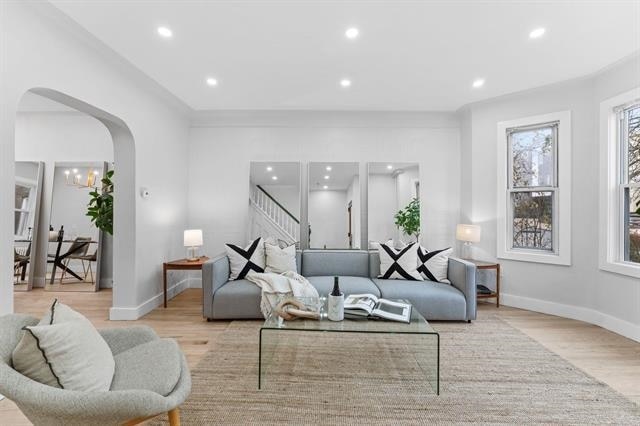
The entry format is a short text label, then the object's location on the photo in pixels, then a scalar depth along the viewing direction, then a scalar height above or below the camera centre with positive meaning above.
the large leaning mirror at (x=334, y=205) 4.54 +0.24
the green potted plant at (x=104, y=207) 4.14 +0.15
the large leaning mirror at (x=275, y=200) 4.53 +0.30
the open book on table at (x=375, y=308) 2.40 -0.71
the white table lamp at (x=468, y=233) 4.01 -0.13
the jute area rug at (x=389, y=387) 1.85 -1.14
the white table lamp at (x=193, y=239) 4.06 -0.26
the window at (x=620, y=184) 3.08 +0.42
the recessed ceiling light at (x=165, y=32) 2.51 +1.53
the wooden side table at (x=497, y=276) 3.82 -0.64
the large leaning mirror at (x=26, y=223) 4.46 -0.09
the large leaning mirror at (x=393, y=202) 4.50 +0.30
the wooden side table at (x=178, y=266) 3.75 -0.57
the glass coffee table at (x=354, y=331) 2.16 -1.04
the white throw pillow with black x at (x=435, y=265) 3.75 -0.51
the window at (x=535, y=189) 3.62 +0.43
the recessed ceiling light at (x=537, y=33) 2.50 +1.57
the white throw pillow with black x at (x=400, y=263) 3.79 -0.51
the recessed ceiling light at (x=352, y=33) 2.50 +1.55
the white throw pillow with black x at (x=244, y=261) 3.71 -0.49
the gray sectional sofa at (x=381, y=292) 3.31 -0.76
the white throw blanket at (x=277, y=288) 3.28 -0.72
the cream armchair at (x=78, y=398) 1.12 -0.70
